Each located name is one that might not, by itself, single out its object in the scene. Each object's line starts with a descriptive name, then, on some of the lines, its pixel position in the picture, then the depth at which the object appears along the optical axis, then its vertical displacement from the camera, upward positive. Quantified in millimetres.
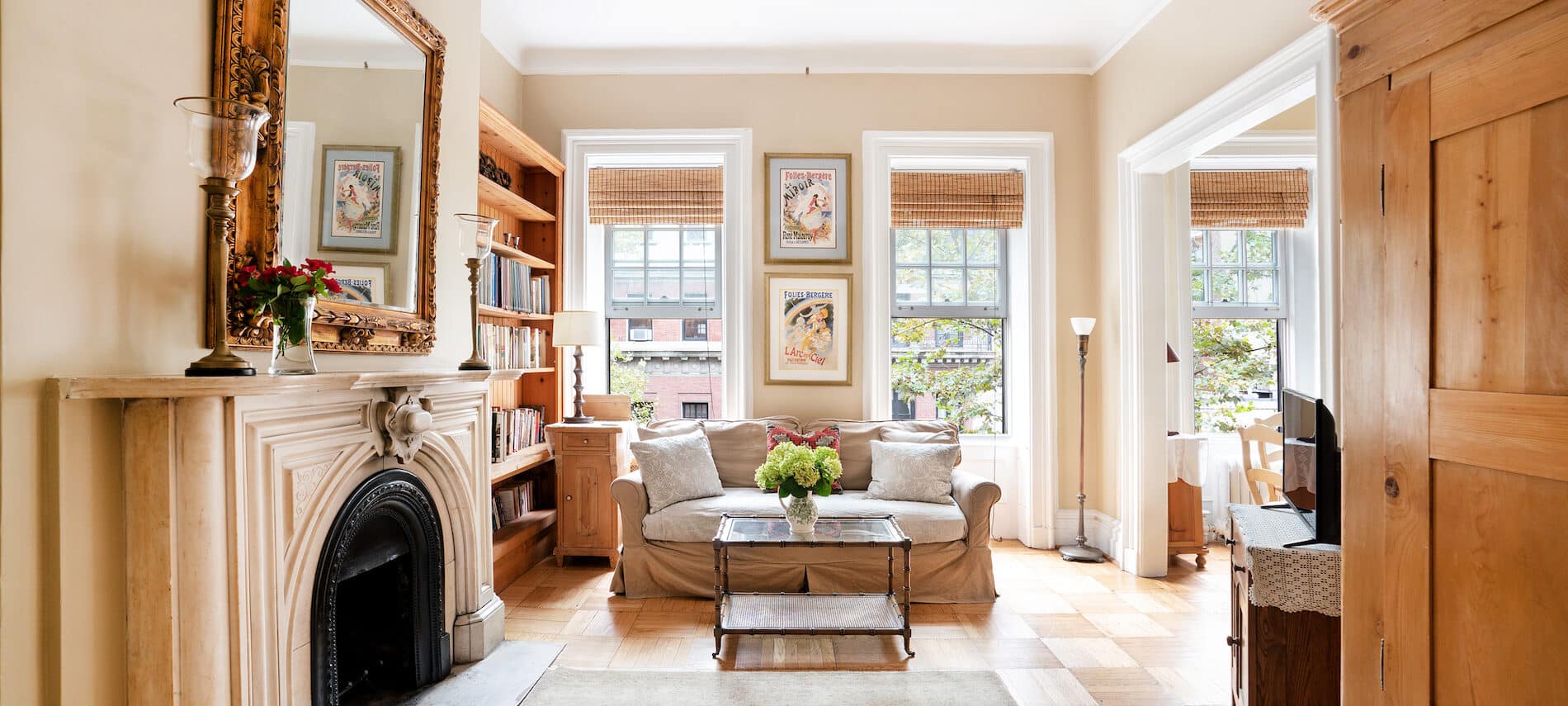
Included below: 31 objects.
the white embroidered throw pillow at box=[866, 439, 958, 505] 3902 -677
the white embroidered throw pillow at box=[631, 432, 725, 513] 3744 -634
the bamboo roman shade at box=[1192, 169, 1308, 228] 5086 +1093
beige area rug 2555 -1243
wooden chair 4047 -650
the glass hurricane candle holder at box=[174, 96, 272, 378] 1549 +420
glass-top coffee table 2945 -1134
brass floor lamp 4336 -1237
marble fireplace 1571 -496
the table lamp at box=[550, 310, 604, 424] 4156 +131
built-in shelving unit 3838 +557
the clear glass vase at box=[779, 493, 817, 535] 3199 -728
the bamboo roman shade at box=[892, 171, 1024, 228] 4785 +1023
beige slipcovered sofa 3594 -1031
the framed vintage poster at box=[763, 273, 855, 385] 4621 +184
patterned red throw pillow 4191 -511
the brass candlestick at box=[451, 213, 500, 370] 2834 +444
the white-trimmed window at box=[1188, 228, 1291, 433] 5246 +270
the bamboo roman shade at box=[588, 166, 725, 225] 4734 +1043
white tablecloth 4168 -627
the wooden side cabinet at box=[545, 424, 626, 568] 4086 -778
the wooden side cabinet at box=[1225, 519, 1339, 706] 1927 -840
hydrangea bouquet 3146 -550
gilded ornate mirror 1879 +631
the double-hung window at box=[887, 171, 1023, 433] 4980 +198
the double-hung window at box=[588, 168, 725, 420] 4871 +270
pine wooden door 1105 -23
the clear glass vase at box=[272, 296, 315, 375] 1793 +40
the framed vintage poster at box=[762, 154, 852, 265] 4633 +924
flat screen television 2047 -346
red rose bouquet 1765 +146
